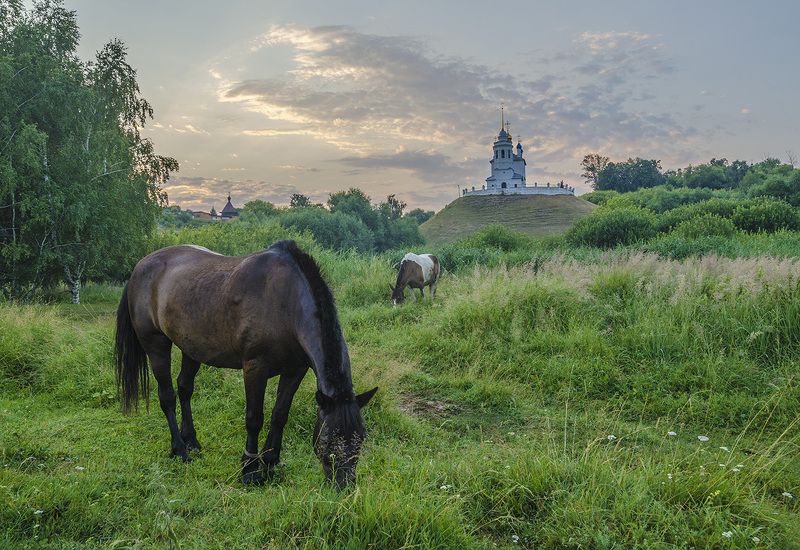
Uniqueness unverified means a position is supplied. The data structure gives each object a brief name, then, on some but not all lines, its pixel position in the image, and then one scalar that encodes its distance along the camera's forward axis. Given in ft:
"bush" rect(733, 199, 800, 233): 95.20
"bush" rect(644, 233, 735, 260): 63.26
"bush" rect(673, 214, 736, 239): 89.56
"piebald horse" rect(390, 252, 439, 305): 43.96
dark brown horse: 11.02
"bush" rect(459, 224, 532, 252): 105.58
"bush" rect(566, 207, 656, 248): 101.81
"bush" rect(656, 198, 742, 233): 107.76
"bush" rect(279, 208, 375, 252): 155.94
